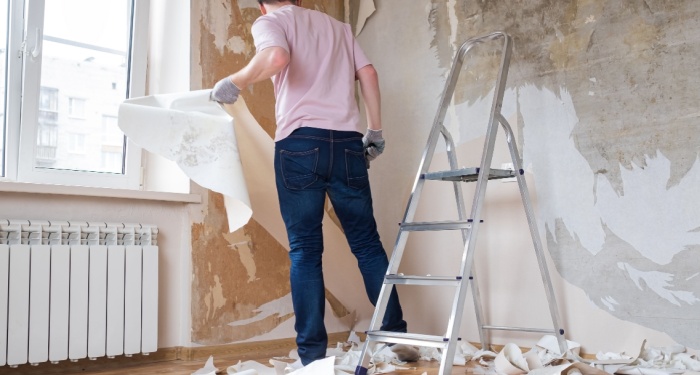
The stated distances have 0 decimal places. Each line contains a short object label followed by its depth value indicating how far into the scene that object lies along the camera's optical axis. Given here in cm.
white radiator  235
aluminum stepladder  207
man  240
